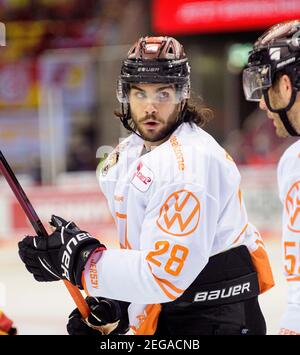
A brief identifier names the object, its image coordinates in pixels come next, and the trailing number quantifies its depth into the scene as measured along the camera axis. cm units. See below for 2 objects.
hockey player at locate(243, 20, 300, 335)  714
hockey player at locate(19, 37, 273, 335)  721
